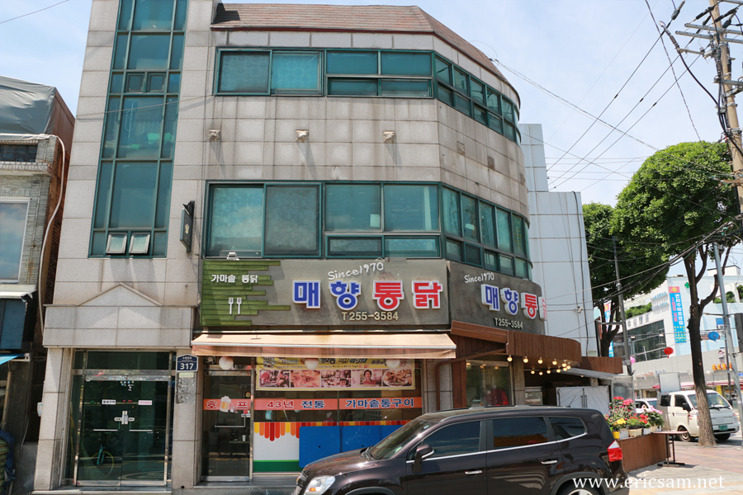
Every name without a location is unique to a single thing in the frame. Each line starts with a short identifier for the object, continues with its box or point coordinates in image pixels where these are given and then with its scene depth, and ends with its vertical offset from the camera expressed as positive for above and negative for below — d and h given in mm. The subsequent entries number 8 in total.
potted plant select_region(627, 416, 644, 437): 14031 -1212
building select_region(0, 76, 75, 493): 11727 +3250
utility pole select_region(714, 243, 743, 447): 21000 +3138
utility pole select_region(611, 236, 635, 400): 27786 +3015
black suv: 6910 -1062
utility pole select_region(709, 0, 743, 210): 12984 +7063
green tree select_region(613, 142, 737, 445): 20594 +6873
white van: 22109 -1474
